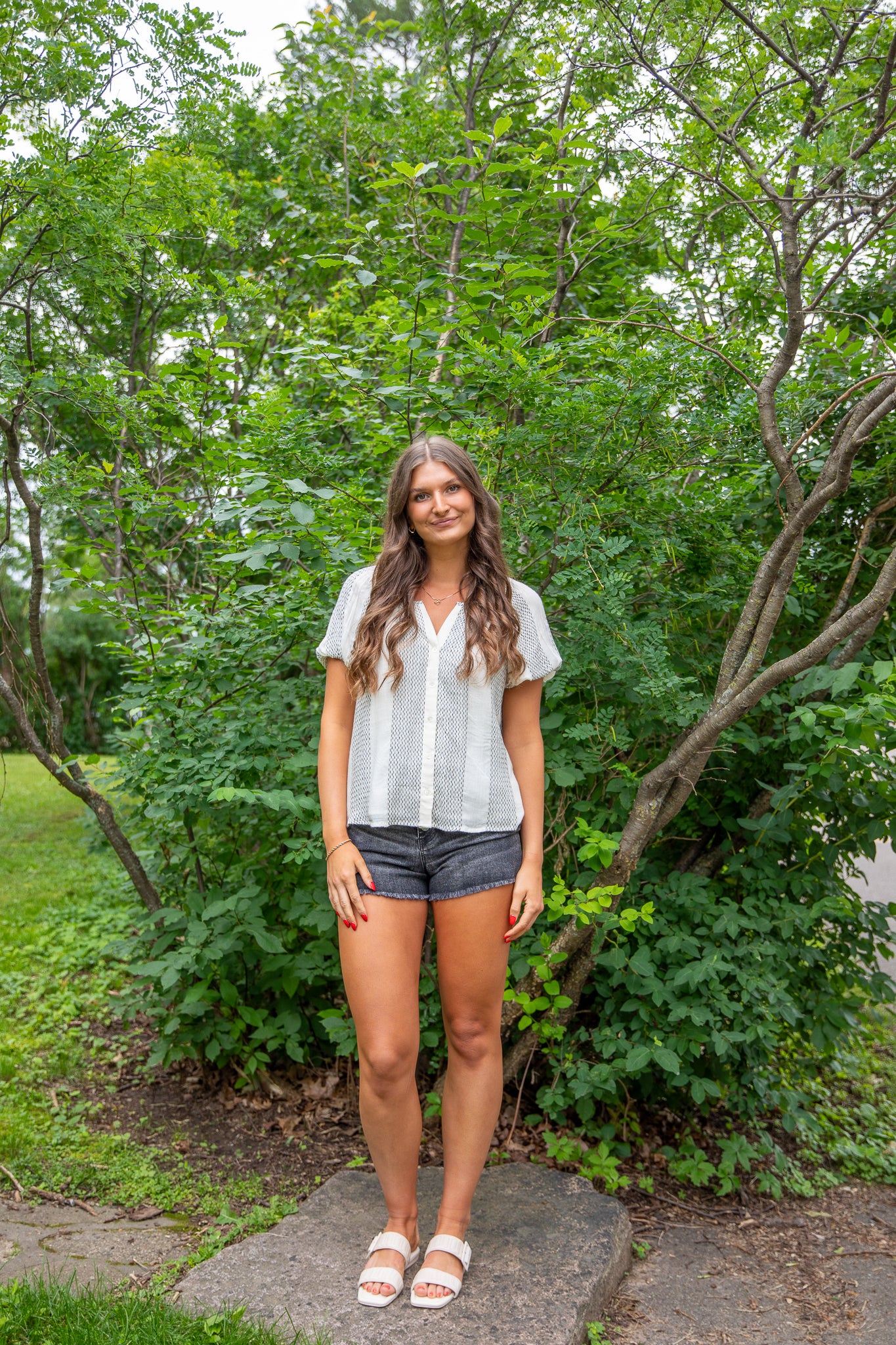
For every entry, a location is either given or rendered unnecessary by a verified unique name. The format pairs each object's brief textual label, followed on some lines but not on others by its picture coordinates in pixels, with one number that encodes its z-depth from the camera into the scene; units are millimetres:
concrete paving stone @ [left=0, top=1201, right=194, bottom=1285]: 2275
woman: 2043
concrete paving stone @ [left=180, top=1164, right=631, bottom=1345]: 1970
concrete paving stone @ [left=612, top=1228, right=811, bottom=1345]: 2234
